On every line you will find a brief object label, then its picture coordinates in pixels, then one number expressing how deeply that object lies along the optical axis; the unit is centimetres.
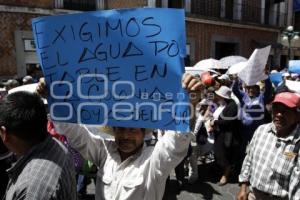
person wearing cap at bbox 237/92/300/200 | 263
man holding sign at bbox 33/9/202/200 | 189
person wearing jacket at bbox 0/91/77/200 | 159
